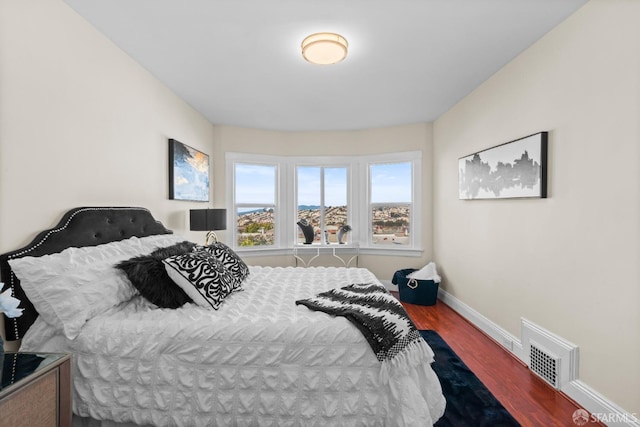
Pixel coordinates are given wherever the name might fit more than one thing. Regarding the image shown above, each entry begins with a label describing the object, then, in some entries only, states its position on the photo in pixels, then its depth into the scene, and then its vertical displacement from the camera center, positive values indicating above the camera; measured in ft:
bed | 5.11 -2.64
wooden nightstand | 3.53 -2.24
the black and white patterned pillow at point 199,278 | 6.25 -1.42
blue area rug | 6.11 -4.15
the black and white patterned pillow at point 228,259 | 7.97 -1.32
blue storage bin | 13.16 -3.48
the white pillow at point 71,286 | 5.06 -1.32
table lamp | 11.03 -0.36
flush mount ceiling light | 7.35 +3.96
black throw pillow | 6.04 -1.43
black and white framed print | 7.72 +1.19
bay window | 15.46 +0.43
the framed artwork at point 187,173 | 10.61 +1.40
